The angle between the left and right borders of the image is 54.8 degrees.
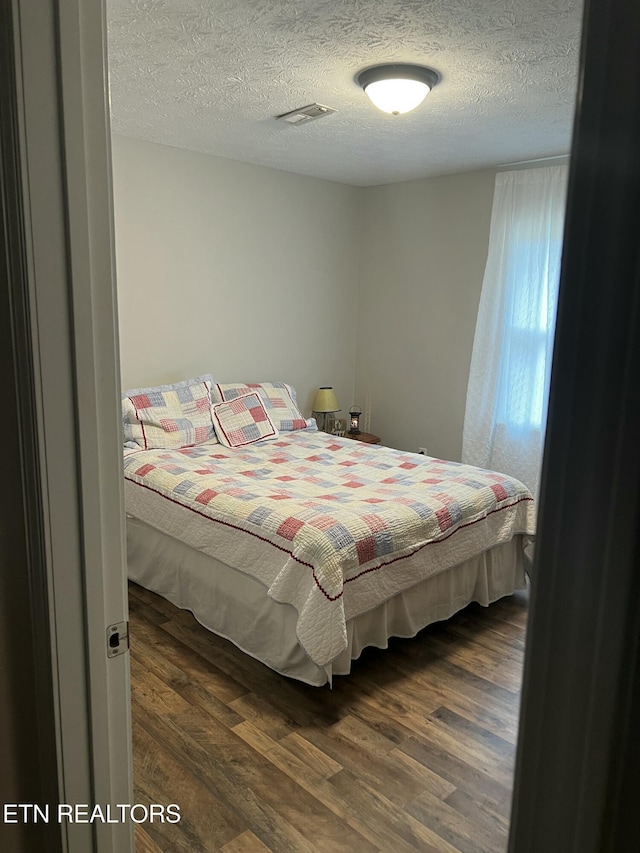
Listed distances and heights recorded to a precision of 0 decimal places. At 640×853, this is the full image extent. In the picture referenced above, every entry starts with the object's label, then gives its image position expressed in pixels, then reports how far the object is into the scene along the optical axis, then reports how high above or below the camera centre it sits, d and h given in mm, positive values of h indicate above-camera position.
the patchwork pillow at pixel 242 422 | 3902 -664
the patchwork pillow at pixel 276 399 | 4172 -556
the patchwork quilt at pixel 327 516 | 2389 -858
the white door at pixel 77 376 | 881 -96
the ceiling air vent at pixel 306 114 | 2984 +1008
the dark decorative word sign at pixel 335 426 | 4988 -854
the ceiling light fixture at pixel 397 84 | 2479 +948
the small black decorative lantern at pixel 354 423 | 4934 -812
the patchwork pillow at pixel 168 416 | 3598 -596
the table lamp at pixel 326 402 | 4848 -642
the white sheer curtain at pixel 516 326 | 3889 -14
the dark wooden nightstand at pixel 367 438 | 4793 -903
